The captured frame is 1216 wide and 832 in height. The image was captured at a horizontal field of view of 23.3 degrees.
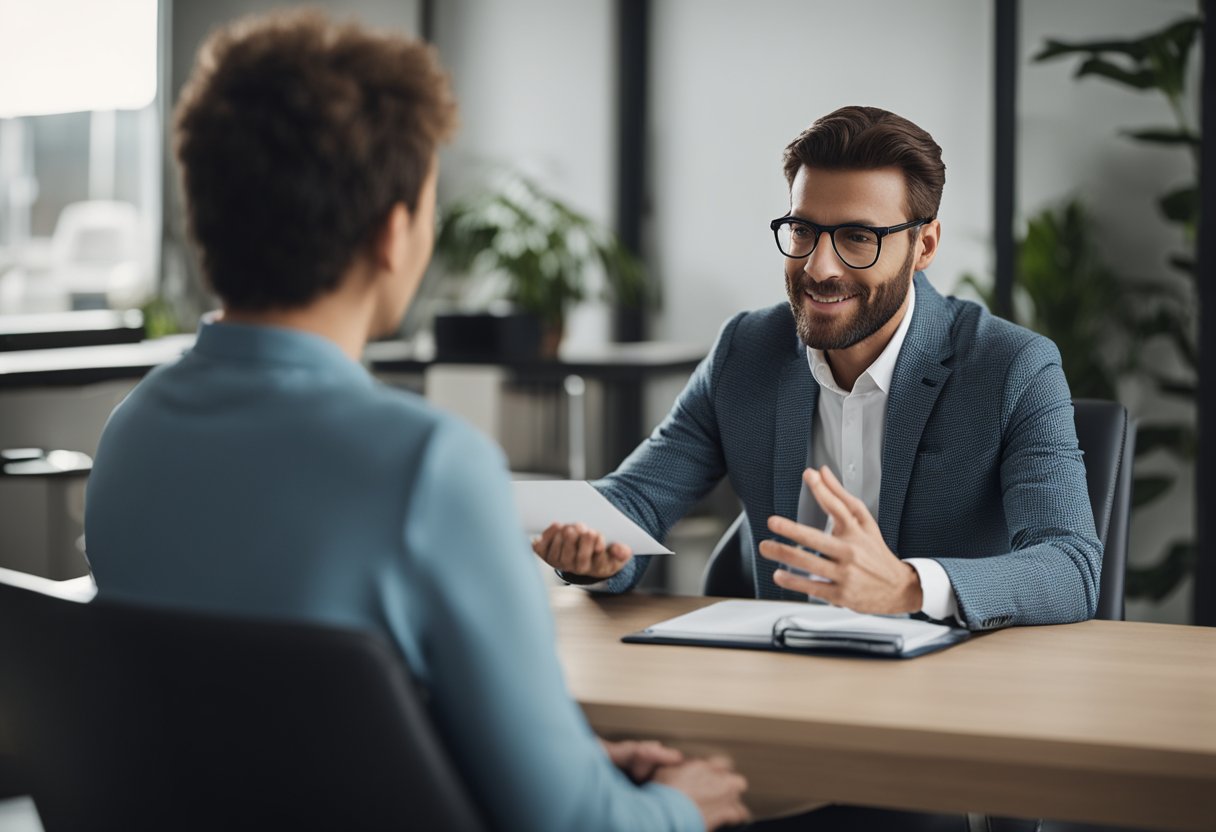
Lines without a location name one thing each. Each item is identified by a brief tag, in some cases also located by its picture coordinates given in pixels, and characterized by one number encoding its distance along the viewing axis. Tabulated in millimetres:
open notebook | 2683
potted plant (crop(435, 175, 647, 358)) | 6345
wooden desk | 2432
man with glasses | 2981
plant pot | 6202
